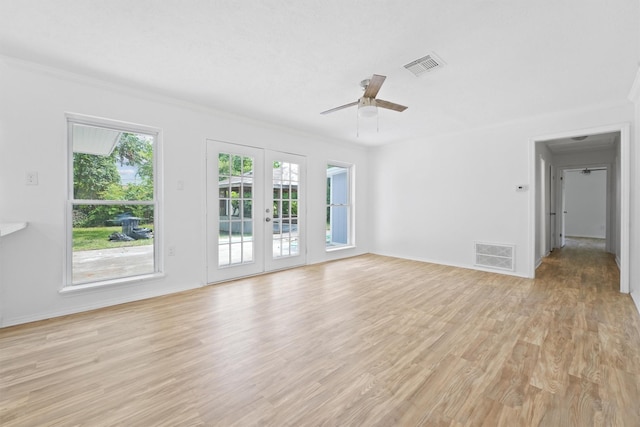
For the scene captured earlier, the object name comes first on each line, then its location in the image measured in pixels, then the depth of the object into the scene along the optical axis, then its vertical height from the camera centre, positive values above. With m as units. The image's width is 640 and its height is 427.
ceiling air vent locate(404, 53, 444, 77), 2.66 +1.45
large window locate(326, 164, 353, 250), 6.52 +0.12
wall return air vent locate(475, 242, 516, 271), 4.70 -0.75
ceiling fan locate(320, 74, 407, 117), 2.94 +1.20
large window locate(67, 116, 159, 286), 3.20 +0.13
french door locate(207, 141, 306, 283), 4.21 +0.03
